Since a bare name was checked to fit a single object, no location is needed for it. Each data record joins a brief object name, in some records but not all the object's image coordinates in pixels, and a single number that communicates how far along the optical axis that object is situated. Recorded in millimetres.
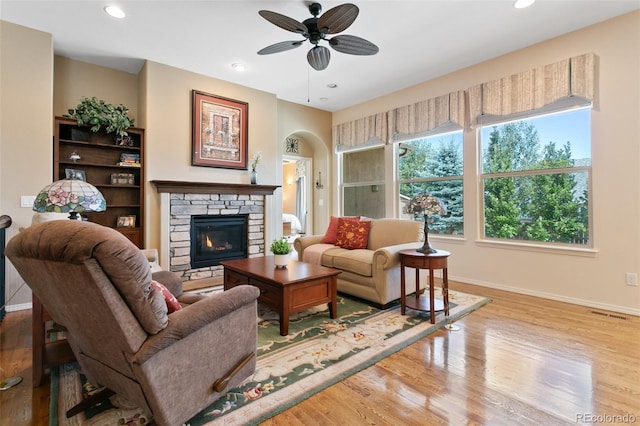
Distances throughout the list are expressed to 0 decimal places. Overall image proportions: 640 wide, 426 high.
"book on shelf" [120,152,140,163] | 4062
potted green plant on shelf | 3623
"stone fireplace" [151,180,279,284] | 4168
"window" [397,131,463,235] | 4473
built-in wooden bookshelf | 3809
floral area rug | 1583
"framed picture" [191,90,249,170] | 4434
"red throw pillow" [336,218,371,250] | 3842
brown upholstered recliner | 1137
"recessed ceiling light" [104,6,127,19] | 2944
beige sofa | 3078
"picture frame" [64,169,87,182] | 3631
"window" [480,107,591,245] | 3395
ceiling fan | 2438
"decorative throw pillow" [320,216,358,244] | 4121
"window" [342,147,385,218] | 5574
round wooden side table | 2785
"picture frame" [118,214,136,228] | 4090
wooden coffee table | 2510
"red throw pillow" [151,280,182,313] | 1509
